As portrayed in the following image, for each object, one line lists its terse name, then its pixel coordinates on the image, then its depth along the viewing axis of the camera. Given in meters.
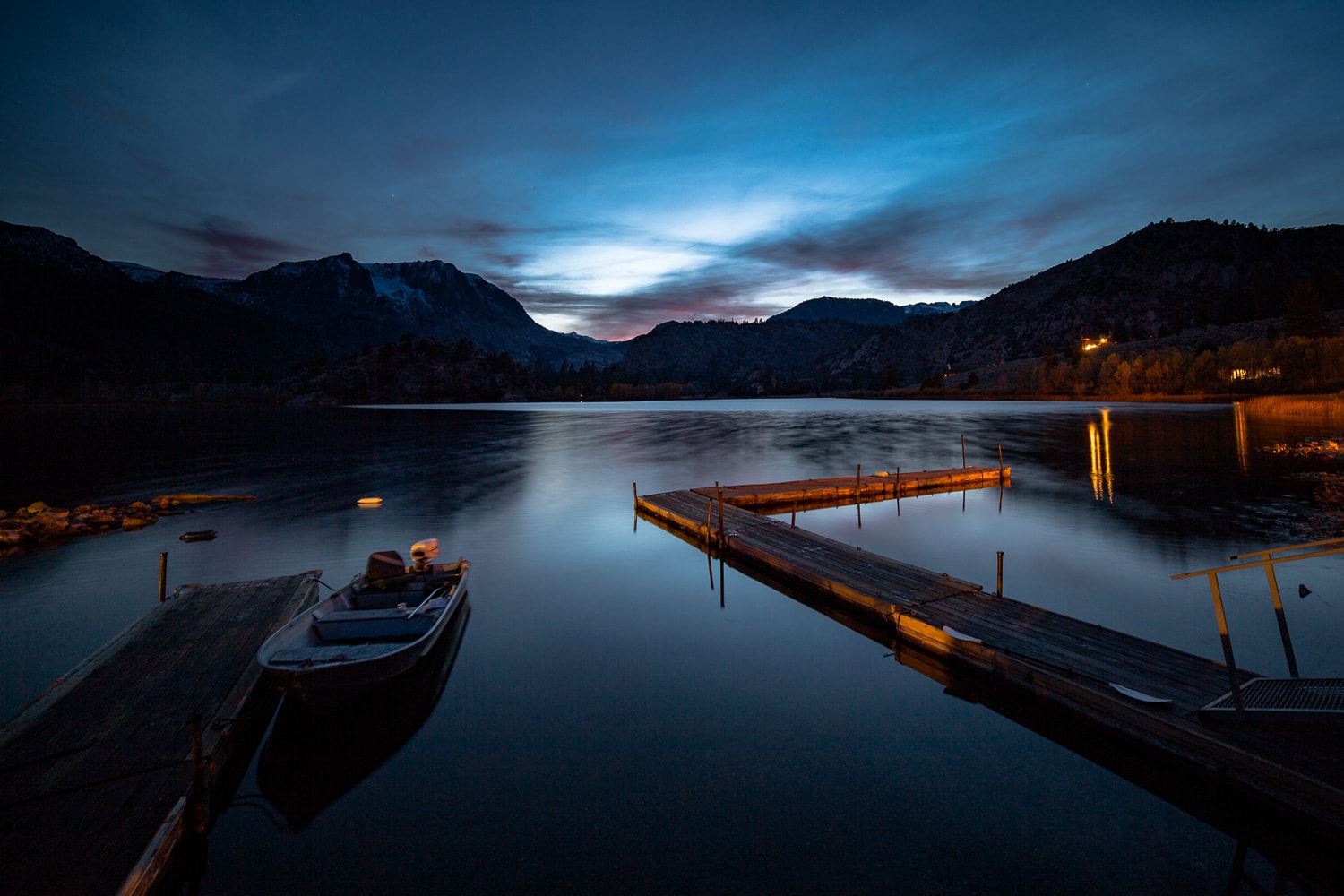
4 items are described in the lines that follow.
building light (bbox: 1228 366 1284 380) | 126.75
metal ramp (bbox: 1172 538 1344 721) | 7.49
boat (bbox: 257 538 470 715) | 9.78
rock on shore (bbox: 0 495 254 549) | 24.33
